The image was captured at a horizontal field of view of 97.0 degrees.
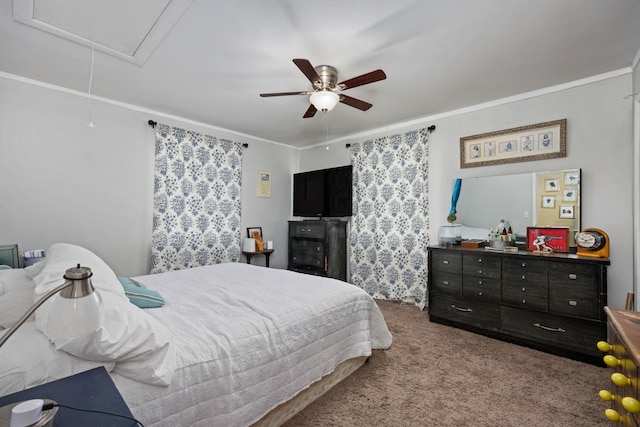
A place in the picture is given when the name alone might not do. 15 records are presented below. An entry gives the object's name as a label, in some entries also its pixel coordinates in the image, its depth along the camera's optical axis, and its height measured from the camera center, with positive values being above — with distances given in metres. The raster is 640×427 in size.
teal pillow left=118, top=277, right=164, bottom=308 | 1.70 -0.51
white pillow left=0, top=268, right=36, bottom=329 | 1.24 -0.39
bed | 1.04 -0.61
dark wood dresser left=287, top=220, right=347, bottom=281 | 4.45 -0.52
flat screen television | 4.54 +0.40
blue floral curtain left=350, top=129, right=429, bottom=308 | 3.84 -0.01
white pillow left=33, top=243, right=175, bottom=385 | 1.00 -0.47
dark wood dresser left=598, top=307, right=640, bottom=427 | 0.80 -0.47
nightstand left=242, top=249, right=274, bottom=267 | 4.49 -0.62
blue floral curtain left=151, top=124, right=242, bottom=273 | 3.67 +0.21
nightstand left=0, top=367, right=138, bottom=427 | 0.68 -0.51
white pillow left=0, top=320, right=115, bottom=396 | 0.91 -0.52
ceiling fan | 2.12 +1.06
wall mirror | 2.80 +0.18
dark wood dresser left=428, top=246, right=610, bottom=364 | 2.35 -0.76
